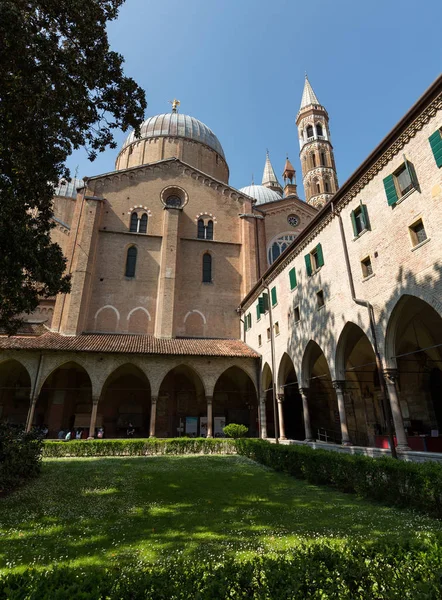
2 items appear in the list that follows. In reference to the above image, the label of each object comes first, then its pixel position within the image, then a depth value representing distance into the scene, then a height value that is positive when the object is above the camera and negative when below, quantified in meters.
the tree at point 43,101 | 8.20 +8.09
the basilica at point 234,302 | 11.21 +6.19
